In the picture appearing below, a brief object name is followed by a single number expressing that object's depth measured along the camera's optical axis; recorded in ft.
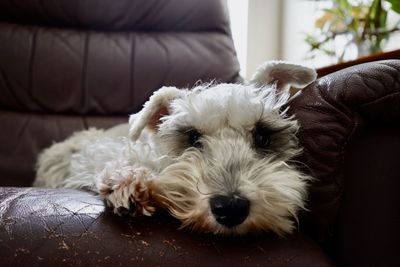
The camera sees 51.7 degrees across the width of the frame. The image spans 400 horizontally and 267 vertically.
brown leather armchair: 2.49
